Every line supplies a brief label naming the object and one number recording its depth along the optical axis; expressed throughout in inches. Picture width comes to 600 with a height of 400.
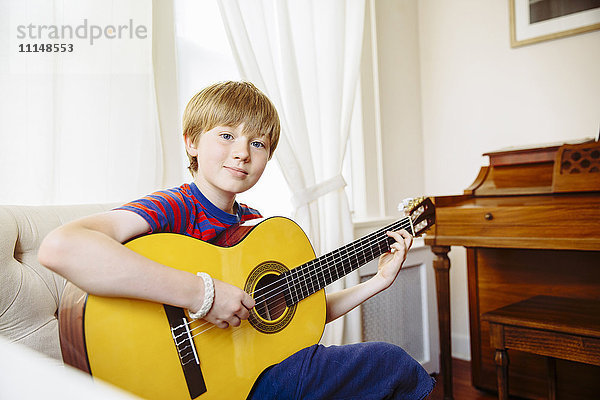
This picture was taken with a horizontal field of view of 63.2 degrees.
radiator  83.7
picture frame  86.8
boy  30.8
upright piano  63.6
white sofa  35.9
